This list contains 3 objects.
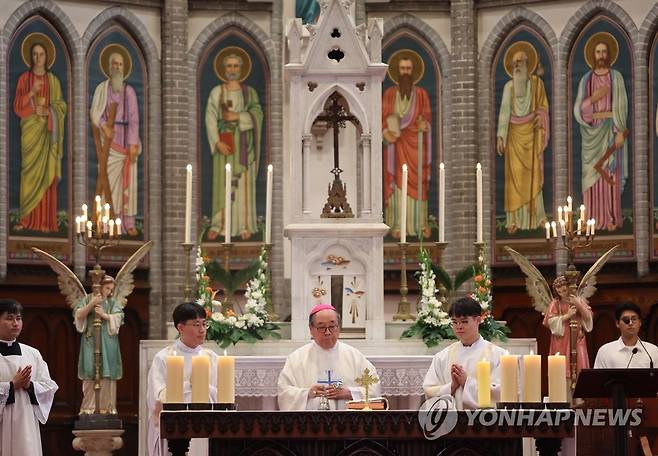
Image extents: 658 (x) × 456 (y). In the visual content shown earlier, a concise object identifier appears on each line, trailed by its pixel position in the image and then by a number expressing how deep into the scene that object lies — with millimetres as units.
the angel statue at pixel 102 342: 14602
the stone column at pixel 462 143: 19047
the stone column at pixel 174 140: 18891
